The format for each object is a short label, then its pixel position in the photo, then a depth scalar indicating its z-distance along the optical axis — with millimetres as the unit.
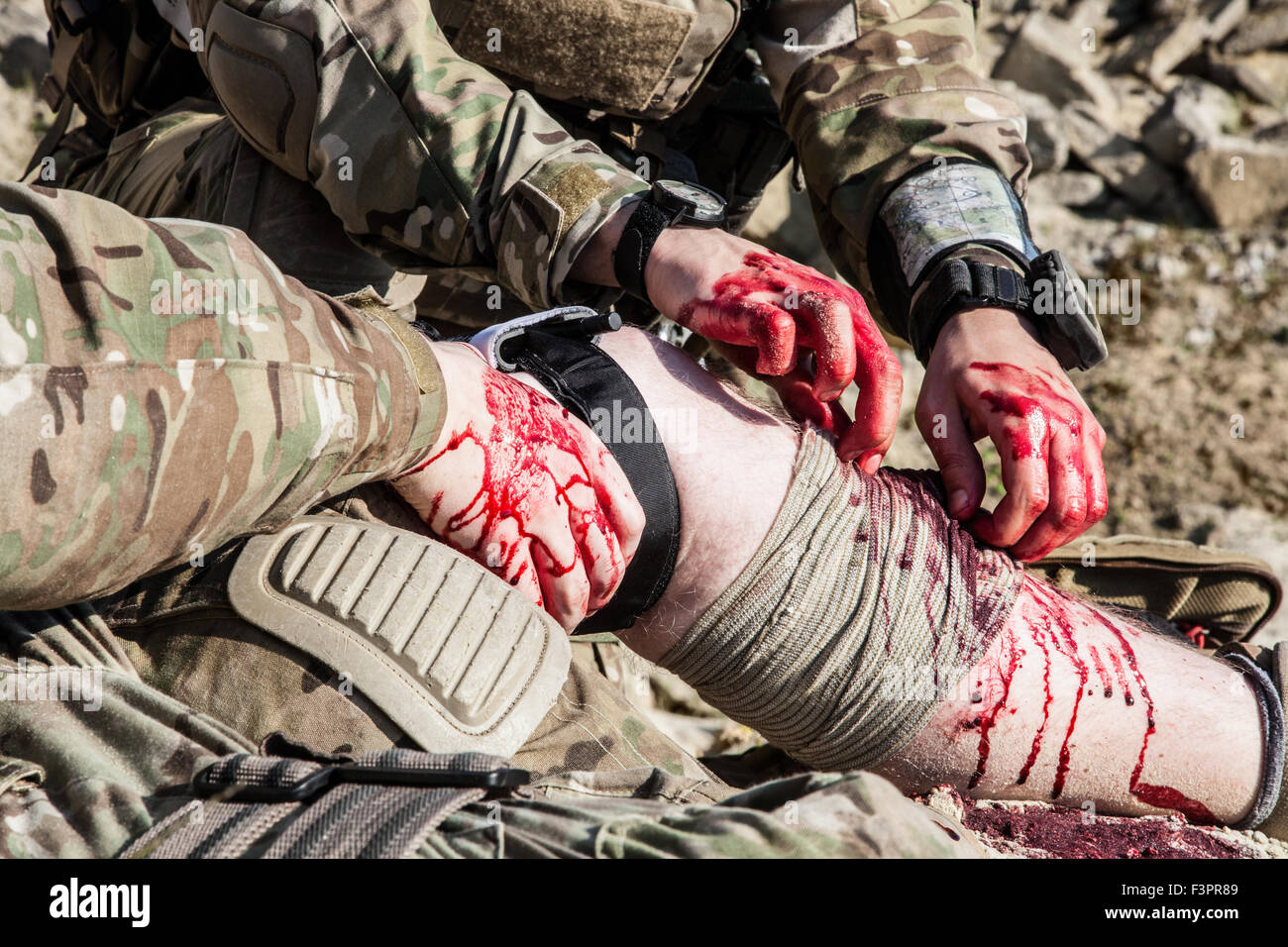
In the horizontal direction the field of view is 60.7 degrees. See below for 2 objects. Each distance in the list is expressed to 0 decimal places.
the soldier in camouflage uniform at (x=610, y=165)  1649
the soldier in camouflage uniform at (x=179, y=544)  1011
